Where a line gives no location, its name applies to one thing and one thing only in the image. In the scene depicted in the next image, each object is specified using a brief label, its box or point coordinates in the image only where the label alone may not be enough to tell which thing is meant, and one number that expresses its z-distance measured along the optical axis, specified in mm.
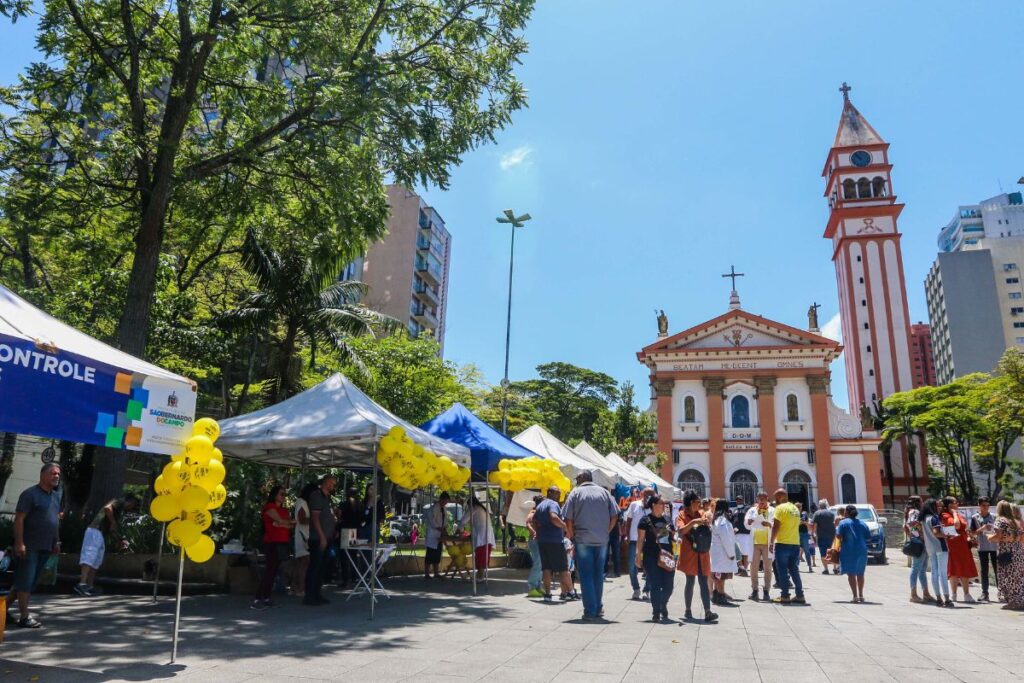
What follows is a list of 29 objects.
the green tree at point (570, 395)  61131
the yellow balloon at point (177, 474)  5945
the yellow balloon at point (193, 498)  6059
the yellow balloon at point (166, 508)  5988
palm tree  20562
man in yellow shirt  10352
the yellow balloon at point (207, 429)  6371
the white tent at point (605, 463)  19516
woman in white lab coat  10291
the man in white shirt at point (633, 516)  12992
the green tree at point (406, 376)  26484
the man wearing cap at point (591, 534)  8430
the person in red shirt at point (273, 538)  8750
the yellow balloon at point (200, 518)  6125
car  21447
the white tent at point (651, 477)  25200
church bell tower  53031
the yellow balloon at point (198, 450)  6031
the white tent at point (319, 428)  8961
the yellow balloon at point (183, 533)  6035
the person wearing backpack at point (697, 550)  8391
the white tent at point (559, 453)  15797
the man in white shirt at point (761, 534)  11383
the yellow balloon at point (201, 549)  6066
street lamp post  27494
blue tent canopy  12602
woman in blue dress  10688
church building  41938
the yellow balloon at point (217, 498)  6176
